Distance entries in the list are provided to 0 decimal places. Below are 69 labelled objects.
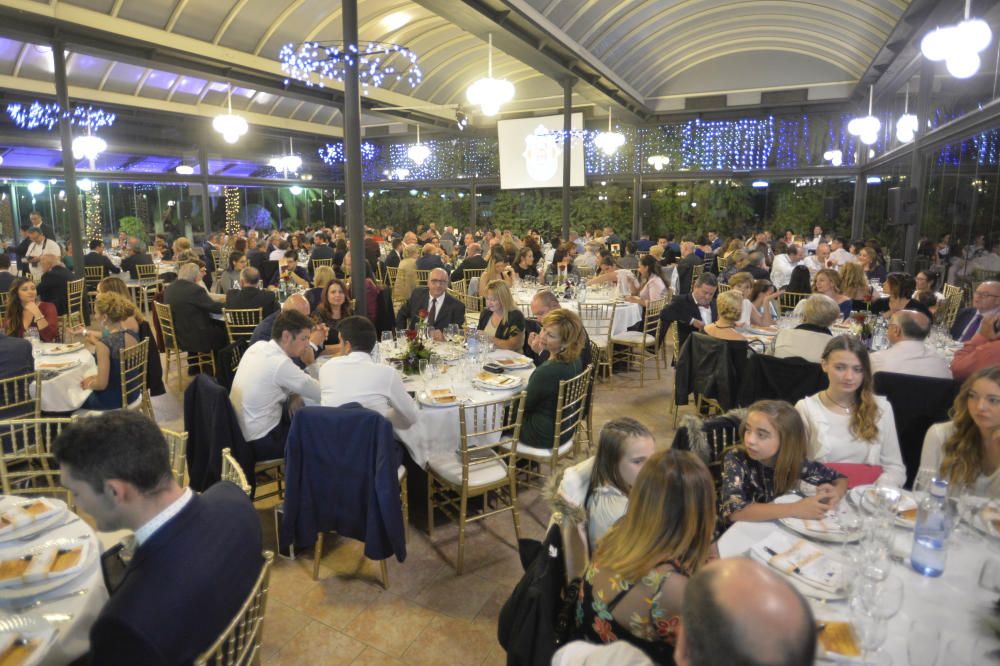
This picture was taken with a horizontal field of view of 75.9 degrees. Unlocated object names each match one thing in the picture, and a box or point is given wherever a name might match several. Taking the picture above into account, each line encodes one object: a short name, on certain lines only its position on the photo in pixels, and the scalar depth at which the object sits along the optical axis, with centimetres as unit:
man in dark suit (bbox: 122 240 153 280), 1067
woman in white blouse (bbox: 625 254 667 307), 788
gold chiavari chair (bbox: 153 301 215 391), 686
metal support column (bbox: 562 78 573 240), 1198
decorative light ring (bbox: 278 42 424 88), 621
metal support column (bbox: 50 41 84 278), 959
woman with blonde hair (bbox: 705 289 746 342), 511
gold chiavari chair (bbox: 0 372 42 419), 405
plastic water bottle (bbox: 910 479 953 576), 204
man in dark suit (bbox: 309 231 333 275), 1120
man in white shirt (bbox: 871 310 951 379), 394
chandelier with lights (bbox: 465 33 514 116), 859
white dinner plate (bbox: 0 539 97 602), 183
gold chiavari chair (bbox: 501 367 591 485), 384
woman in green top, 393
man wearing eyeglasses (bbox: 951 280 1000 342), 493
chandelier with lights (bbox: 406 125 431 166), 1627
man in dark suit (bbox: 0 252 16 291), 768
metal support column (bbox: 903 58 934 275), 898
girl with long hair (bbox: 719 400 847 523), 256
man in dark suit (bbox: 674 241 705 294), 986
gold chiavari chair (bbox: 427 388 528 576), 358
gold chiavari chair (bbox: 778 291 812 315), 821
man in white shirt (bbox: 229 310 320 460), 379
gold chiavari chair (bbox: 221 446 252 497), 234
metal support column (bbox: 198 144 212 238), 1723
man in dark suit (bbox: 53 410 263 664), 155
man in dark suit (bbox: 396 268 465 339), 607
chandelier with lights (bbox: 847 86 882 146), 1077
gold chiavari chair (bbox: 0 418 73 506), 302
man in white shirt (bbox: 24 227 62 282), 1041
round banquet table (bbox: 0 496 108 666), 170
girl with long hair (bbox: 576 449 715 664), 171
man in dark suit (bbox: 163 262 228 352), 670
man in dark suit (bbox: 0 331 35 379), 419
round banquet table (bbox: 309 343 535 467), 387
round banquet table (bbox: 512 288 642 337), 748
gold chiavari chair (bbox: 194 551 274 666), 160
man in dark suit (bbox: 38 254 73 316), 812
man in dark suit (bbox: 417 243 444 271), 960
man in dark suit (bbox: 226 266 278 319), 655
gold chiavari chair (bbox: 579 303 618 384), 712
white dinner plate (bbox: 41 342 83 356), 507
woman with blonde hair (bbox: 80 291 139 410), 450
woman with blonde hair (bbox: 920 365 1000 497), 259
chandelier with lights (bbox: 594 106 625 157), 1402
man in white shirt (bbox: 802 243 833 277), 999
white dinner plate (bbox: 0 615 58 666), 160
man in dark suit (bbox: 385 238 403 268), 1129
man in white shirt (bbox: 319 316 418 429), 352
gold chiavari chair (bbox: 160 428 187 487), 284
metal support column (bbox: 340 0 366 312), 641
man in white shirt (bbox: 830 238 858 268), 1046
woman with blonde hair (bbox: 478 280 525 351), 539
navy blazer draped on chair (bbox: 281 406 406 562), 311
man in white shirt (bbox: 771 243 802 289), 982
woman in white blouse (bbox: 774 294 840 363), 475
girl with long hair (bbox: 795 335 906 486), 298
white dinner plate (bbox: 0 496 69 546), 213
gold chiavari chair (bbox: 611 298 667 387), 711
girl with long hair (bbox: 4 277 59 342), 558
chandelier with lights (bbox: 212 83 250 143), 1114
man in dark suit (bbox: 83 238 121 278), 1054
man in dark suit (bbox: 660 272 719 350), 624
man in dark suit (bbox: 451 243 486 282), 941
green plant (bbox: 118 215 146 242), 1600
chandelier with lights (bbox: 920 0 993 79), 517
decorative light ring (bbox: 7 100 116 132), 1301
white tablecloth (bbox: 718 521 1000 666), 174
